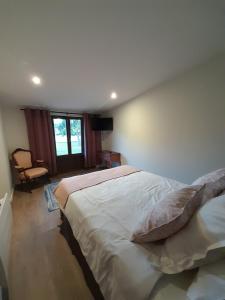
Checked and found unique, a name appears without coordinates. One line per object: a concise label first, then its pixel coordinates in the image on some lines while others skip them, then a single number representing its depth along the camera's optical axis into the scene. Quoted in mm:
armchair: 3342
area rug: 2645
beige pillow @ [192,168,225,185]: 1212
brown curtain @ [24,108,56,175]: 3918
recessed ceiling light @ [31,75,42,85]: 2363
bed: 729
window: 4550
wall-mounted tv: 4707
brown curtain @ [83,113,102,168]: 4868
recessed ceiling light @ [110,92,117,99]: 3355
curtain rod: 4274
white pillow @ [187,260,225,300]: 554
